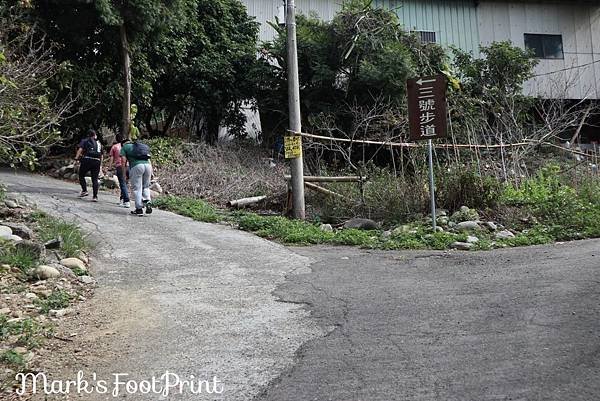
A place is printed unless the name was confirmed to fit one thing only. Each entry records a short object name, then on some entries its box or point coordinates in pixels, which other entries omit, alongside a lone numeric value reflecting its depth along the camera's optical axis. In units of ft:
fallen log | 42.27
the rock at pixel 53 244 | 24.76
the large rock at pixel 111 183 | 47.94
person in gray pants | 35.35
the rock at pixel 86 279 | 21.99
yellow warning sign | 36.78
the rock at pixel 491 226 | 32.50
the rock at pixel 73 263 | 23.06
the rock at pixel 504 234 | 30.61
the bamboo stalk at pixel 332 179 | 37.60
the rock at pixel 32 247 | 22.44
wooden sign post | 30.91
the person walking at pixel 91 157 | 39.34
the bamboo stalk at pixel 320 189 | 38.57
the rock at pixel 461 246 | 28.45
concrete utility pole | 37.17
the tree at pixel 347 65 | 54.85
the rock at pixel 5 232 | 23.52
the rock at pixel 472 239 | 29.25
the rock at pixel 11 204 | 32.12
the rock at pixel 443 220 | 32.83
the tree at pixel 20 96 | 27.94
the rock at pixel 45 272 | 21.15
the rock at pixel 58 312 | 18.24
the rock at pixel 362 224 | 34.76
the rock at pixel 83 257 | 24.56
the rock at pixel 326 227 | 34.12
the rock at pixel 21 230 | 25.41
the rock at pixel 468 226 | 32.07
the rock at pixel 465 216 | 33.30
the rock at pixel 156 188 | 46.73
